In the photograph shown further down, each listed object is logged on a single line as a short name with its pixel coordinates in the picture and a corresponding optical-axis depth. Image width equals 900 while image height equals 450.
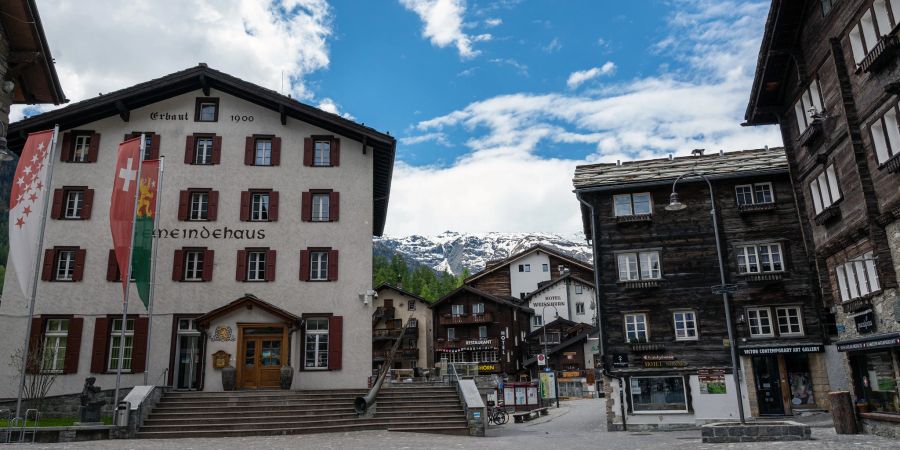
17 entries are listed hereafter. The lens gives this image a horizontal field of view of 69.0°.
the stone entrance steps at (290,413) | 21.09
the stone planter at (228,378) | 24.88
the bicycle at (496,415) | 28.31
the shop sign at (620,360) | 27.03
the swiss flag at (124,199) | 22.08
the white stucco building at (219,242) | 26.27
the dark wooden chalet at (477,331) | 63.47
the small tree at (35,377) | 23.97
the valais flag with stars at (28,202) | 18.03
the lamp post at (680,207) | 19.48
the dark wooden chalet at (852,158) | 16.59
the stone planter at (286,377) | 25.44
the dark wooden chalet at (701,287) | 26.44
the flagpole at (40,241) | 18.89
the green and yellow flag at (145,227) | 23.17
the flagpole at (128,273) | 20.68
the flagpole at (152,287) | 24.53
